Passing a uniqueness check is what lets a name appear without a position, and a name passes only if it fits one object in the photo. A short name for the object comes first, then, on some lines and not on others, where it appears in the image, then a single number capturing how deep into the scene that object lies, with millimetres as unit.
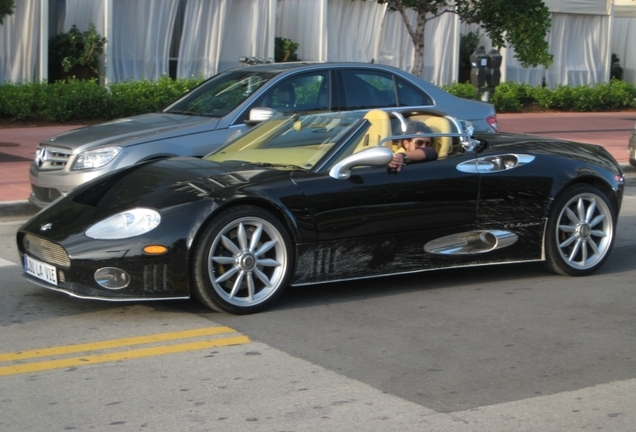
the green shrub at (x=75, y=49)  20656
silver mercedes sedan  9367
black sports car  6246
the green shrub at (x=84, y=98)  18312
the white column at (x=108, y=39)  20812
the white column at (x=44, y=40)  20016
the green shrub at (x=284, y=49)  24078
